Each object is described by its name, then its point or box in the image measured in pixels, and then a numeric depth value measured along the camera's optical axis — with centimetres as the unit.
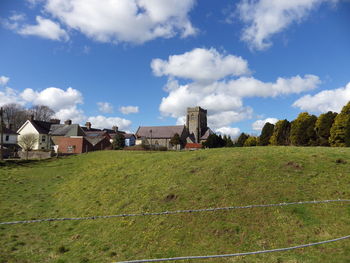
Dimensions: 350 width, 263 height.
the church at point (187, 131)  10475
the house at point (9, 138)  6303
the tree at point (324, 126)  4306
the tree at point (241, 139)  6838
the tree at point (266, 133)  5725
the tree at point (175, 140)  9043
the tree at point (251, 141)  6412
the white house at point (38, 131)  6732
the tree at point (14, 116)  8769
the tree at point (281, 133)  5294
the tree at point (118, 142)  5400
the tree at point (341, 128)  3891
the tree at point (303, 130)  4644
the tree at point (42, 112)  9455
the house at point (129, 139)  9419
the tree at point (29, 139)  4934
